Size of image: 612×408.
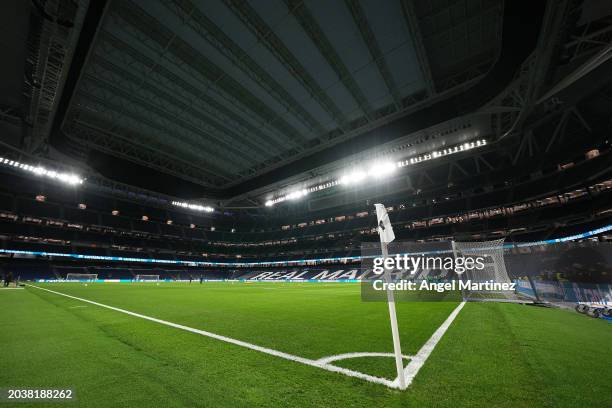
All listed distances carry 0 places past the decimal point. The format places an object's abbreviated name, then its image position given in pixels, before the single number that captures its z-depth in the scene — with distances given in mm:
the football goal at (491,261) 10688
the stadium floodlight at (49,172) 29344
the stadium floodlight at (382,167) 30911
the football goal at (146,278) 44425
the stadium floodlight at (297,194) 41725
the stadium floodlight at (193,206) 52431
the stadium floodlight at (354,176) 32619
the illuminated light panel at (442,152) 25844
